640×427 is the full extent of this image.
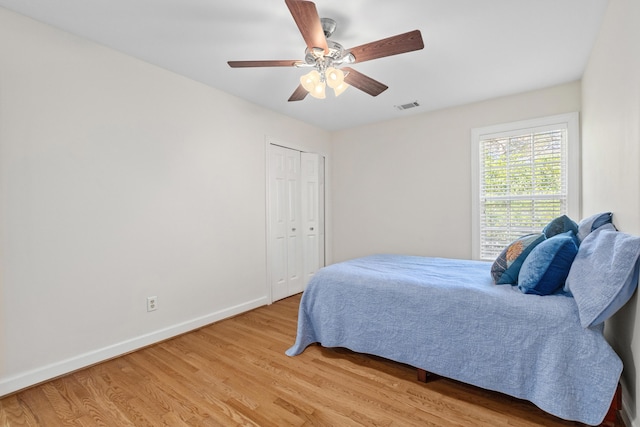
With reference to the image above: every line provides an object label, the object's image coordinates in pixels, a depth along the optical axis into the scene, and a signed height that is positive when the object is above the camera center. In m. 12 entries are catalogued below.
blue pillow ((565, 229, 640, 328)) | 1.33 -0.33
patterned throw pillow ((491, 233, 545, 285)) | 1.96 -0.35
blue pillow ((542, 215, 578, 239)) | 2.04 -0.12
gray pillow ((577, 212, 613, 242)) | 1.86 -0.09
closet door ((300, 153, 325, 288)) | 4.34 -0.02
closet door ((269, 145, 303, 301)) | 3.80 -0.16
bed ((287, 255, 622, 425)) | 1.50 -0.75
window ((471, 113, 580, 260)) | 3.02 +0.34
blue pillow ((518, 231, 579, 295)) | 1.73 -0.34
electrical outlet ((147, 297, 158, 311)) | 2.59 -0.81
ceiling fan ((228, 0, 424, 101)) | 1.61 +1.01
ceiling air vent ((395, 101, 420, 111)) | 3.53 +1.28
